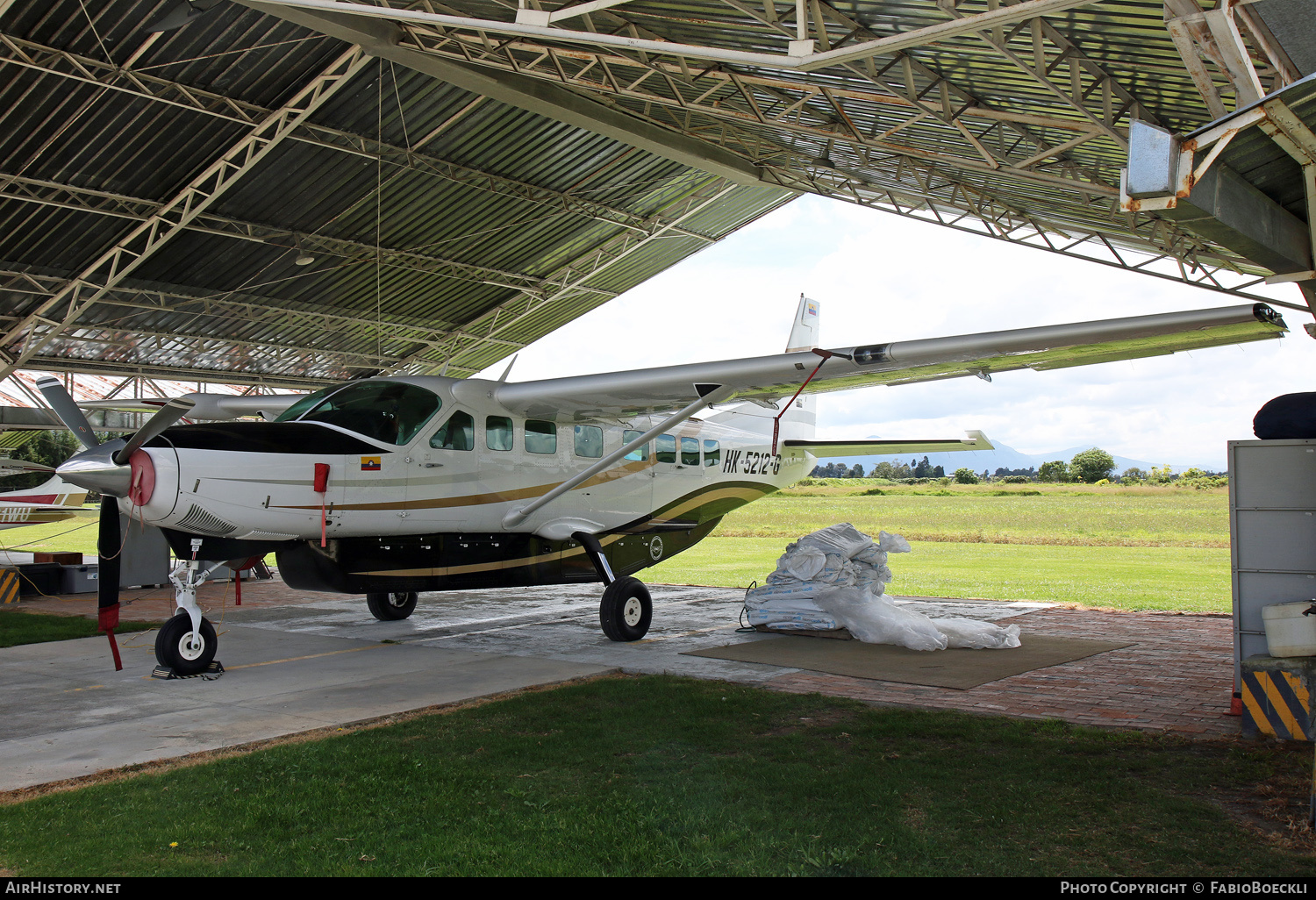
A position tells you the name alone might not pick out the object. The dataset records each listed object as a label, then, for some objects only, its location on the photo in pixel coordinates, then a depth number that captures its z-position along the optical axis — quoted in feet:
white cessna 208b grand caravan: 25.07
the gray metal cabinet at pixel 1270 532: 20.01
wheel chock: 26.91
